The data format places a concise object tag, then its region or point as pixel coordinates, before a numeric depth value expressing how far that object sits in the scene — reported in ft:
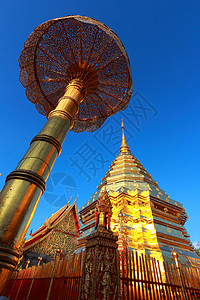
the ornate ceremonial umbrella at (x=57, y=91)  7.32
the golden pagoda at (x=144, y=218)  19.51
